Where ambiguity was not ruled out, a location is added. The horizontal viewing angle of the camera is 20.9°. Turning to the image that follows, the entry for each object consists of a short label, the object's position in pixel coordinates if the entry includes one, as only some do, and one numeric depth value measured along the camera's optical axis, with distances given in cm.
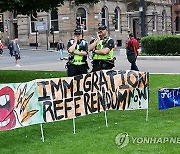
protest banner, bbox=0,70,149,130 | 848
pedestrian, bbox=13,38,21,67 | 3028
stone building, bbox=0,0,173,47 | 5528
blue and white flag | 1028
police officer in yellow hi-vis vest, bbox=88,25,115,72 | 1158
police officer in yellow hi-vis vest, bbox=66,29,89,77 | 1205
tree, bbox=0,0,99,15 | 1484
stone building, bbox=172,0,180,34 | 7630
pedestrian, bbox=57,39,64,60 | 3746
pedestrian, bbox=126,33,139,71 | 2042
